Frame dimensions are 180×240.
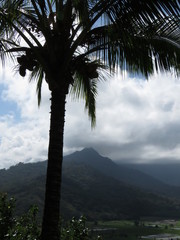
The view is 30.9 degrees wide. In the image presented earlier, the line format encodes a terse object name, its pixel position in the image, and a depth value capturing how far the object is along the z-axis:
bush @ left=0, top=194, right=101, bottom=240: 9.09
